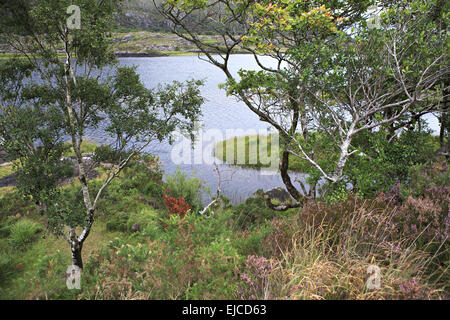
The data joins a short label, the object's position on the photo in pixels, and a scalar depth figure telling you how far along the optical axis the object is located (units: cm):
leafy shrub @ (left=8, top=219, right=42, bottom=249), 891
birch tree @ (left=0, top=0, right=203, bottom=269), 593
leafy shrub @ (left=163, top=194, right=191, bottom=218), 1069
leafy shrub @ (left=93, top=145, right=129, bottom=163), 751
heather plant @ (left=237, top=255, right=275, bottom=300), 306
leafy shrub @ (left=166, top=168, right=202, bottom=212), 1272
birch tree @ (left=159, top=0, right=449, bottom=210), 686
